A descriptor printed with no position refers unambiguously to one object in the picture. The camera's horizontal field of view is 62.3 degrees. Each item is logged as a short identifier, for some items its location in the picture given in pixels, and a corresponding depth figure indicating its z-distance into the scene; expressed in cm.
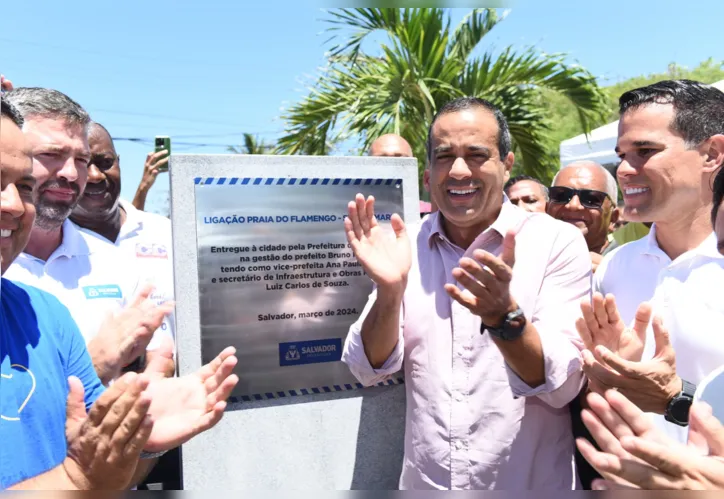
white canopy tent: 745
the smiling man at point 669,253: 178
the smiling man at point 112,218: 302
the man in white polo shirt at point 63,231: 242
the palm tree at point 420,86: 674
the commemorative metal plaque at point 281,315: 235
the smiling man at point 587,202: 352
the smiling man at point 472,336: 211
